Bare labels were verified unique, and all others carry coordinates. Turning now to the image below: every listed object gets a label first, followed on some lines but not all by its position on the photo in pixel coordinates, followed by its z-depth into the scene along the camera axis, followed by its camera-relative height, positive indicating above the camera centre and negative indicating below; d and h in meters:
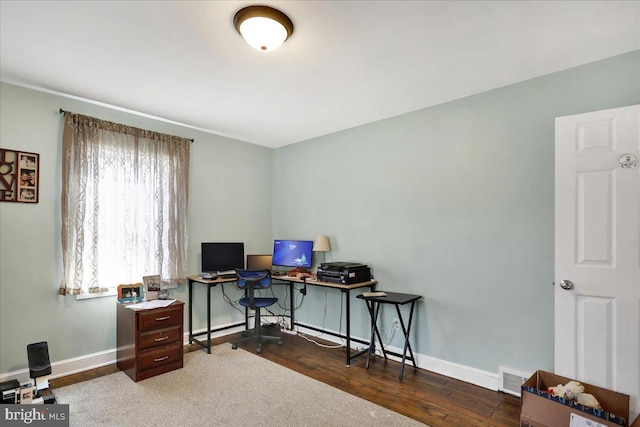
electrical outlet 3.49 -1.12
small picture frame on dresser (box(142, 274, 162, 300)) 3.35 -0.70
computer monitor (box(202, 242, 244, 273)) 3.98 -0.50
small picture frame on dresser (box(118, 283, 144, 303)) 3.27 -0.76
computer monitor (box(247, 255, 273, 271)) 4.38 -0.61
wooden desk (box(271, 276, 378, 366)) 3.32 -0.74
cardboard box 1.86 -1.13
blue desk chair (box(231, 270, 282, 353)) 3.71 -0.87
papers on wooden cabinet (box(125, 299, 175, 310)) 3.08 -0.84
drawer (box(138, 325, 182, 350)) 3.01 -1.12
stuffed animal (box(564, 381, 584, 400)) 2.07 -1.07
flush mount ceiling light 1.89 +1.11
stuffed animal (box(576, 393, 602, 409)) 2.00 -1.10
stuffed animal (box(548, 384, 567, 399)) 2.09 -1.10
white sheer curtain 3.09 +0.11
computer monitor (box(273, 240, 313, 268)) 4.26 -0.48
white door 2.10 -0.22
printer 3.45 -0.60
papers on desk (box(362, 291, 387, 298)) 3.29 -0.77
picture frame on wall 2.79 +0.33
